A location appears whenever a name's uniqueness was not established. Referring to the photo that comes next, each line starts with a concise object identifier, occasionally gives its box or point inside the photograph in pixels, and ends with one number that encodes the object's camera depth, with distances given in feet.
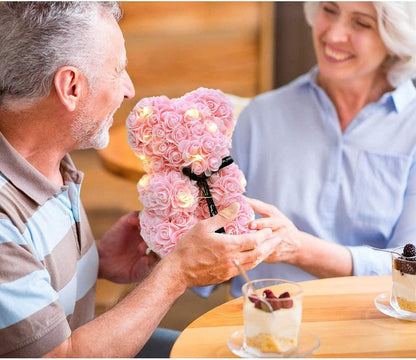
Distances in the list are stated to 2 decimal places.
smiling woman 6.22
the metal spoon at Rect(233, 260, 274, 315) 3.82
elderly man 4.13
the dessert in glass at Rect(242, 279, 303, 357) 3.84
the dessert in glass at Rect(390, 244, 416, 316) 4.49
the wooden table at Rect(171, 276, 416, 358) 4.09
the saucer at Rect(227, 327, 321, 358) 3.96
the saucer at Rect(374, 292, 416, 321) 4.51
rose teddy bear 4.75
